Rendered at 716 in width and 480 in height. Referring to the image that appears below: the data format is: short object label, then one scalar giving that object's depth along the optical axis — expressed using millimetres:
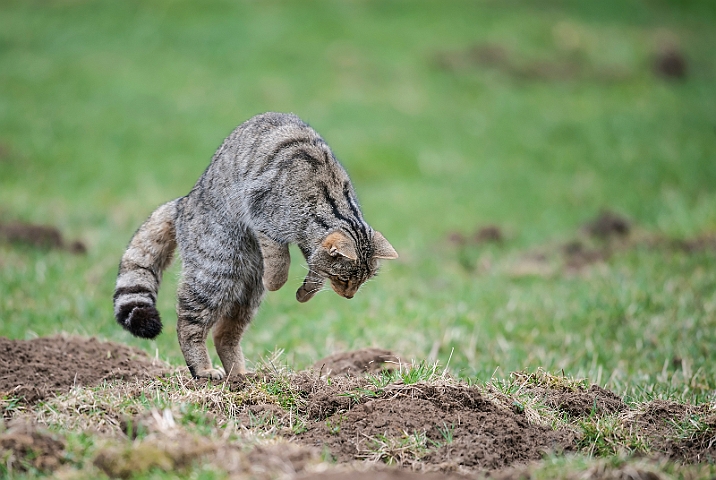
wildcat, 10133
